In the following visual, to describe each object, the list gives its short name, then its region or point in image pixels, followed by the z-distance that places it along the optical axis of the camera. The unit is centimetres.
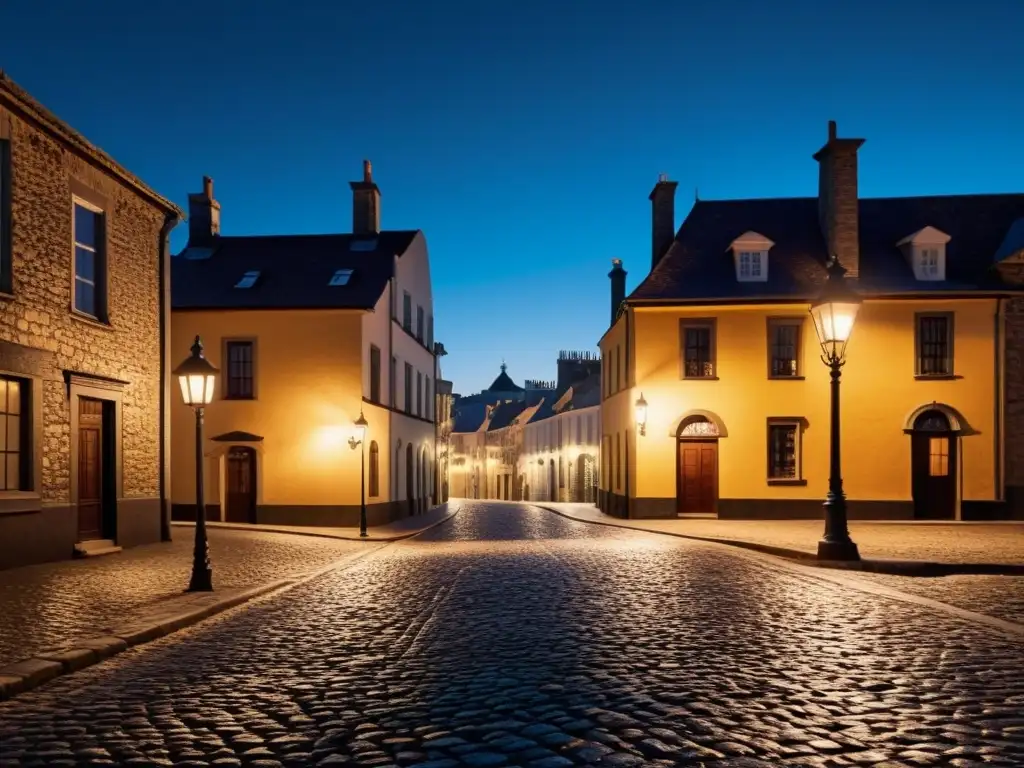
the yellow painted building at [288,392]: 2808
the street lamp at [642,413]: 2880
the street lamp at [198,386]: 1278
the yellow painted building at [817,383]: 2880
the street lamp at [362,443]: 2342
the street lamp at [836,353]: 1572
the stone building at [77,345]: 1486
